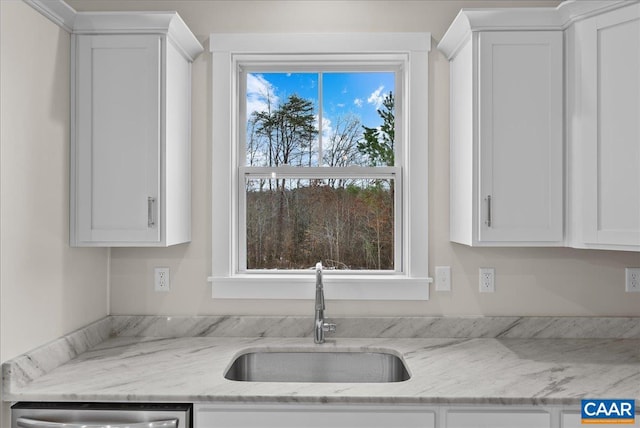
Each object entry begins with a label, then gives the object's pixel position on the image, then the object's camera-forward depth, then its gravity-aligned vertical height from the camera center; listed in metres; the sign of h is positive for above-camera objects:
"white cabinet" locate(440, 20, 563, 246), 1.91 +0.30
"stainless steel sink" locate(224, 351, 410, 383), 2.08 -0.66
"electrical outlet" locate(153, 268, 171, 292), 2.28 -0.31
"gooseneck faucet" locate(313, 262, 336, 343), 2.08 -0.44
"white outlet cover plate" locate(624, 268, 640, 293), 2.23 -0.30
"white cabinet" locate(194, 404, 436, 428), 1.58 -0.66
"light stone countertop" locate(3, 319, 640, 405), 1.55 -0.57
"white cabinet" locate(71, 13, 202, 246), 1.92 +0.31
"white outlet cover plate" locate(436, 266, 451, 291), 2.26 -0.31
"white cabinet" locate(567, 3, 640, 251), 1.75 +0.30
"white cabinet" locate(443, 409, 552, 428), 1.56 -0.66
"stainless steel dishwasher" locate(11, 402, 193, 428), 1.55 -0.65
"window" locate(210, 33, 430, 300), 2.36 +0.21
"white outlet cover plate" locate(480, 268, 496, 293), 2.25 -0.31
